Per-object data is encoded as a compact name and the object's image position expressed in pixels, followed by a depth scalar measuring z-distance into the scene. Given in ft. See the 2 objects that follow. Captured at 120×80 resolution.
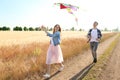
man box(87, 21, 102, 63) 14.16
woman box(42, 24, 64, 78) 10.78
